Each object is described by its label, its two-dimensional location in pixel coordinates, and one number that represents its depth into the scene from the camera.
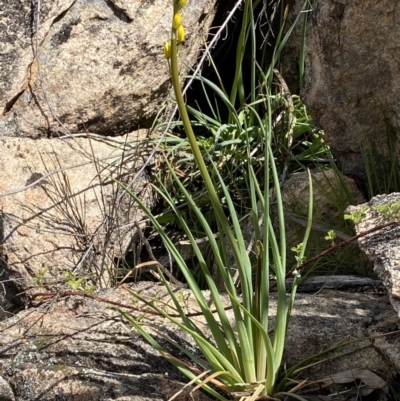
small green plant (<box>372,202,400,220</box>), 2.49
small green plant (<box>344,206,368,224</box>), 2.54
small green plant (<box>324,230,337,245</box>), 2.60
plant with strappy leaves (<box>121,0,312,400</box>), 2.19
